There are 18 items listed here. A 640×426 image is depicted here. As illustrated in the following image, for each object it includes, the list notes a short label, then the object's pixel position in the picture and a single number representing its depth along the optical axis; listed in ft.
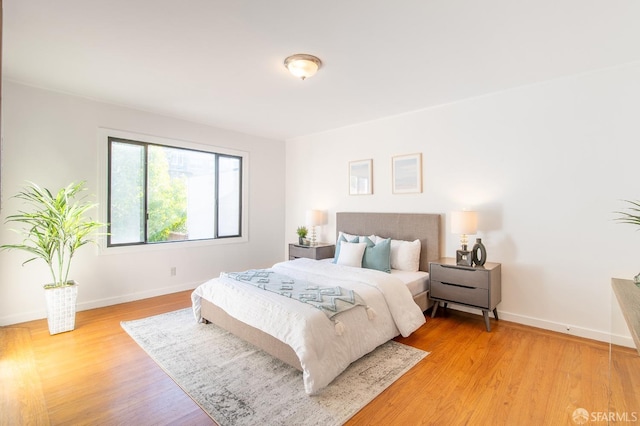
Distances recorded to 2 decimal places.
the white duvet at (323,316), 7.45
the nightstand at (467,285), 10.66
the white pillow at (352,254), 13.00
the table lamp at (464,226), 11.32
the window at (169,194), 13.62
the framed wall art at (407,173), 13.83
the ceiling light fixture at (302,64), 9.05
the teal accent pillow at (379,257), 12.66
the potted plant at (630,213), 9.24
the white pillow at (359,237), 14.01
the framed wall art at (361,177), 15.53
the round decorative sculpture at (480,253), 11.14
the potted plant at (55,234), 10.47
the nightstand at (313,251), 16.07
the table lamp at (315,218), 17.04
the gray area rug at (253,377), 6.70
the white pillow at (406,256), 12.92
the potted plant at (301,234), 17.28
